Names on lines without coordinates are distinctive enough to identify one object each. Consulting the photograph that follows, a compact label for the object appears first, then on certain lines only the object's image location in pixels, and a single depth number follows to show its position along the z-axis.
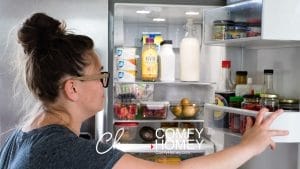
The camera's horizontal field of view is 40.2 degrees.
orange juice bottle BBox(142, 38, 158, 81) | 1.91
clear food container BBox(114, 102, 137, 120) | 1.90
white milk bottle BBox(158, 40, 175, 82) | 1.94
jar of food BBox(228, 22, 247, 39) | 1.50
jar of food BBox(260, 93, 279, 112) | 1.35
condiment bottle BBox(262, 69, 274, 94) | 1.50
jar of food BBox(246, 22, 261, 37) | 1.39
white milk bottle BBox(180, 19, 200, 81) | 1.95
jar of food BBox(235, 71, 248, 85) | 1.65
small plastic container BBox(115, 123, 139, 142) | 1.95
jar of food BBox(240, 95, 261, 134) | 1.39
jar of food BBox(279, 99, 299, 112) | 1.34
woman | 0.91
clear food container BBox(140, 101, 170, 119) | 1.95
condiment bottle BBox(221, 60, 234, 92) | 1.73
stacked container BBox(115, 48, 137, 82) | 1.88
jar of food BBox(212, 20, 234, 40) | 1.55
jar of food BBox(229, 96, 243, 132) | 1.54
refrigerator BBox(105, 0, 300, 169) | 1.29
